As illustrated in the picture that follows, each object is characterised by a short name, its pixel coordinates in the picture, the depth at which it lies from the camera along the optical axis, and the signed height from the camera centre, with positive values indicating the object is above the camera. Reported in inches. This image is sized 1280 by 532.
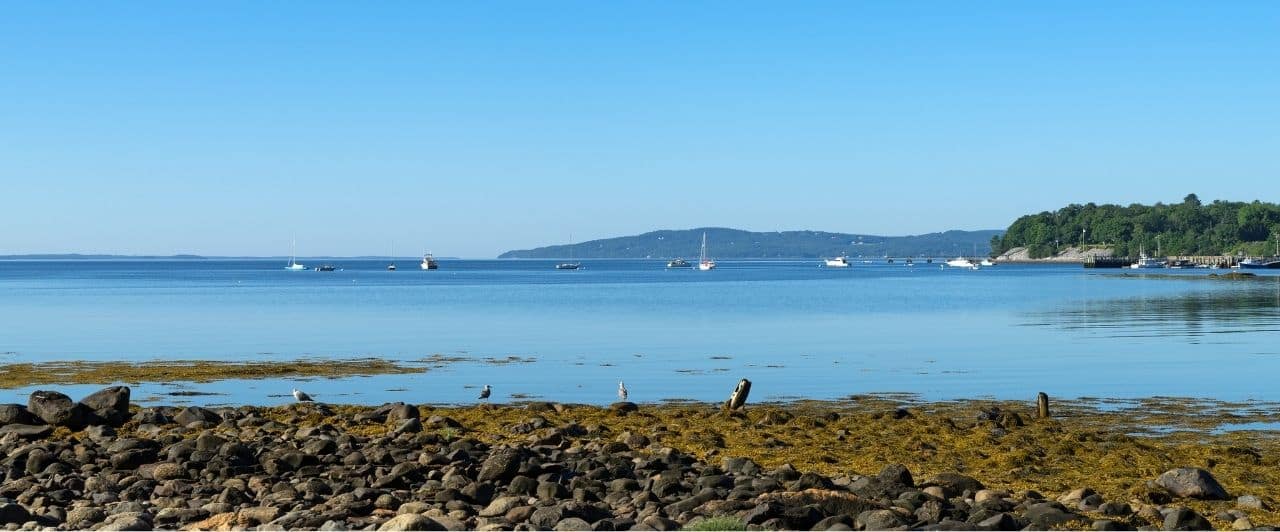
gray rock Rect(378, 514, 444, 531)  579.2 -114.8
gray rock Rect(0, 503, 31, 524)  610.9 -113.8
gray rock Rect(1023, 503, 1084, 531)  601.0 -121.8
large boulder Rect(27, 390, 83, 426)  969.5 -104.8
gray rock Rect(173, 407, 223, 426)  1003.3 -116.5
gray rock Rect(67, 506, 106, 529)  617.0 -117.7
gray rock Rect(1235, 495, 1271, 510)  674.8 -130.9
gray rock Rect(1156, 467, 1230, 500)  700.0 -125.8
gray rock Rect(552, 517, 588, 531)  585.1 -117.5
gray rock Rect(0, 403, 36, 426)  968.3 -109.0
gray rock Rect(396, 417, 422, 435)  934.4 -118.3
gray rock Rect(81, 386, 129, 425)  998.4 -105.5
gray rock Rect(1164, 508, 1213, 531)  599.0 -123.9
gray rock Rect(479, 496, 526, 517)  634.2 -118.6
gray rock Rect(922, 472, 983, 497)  690.8 -122.2
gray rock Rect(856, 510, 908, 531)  577.0 -116.7
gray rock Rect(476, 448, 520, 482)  724.0 -114.3
